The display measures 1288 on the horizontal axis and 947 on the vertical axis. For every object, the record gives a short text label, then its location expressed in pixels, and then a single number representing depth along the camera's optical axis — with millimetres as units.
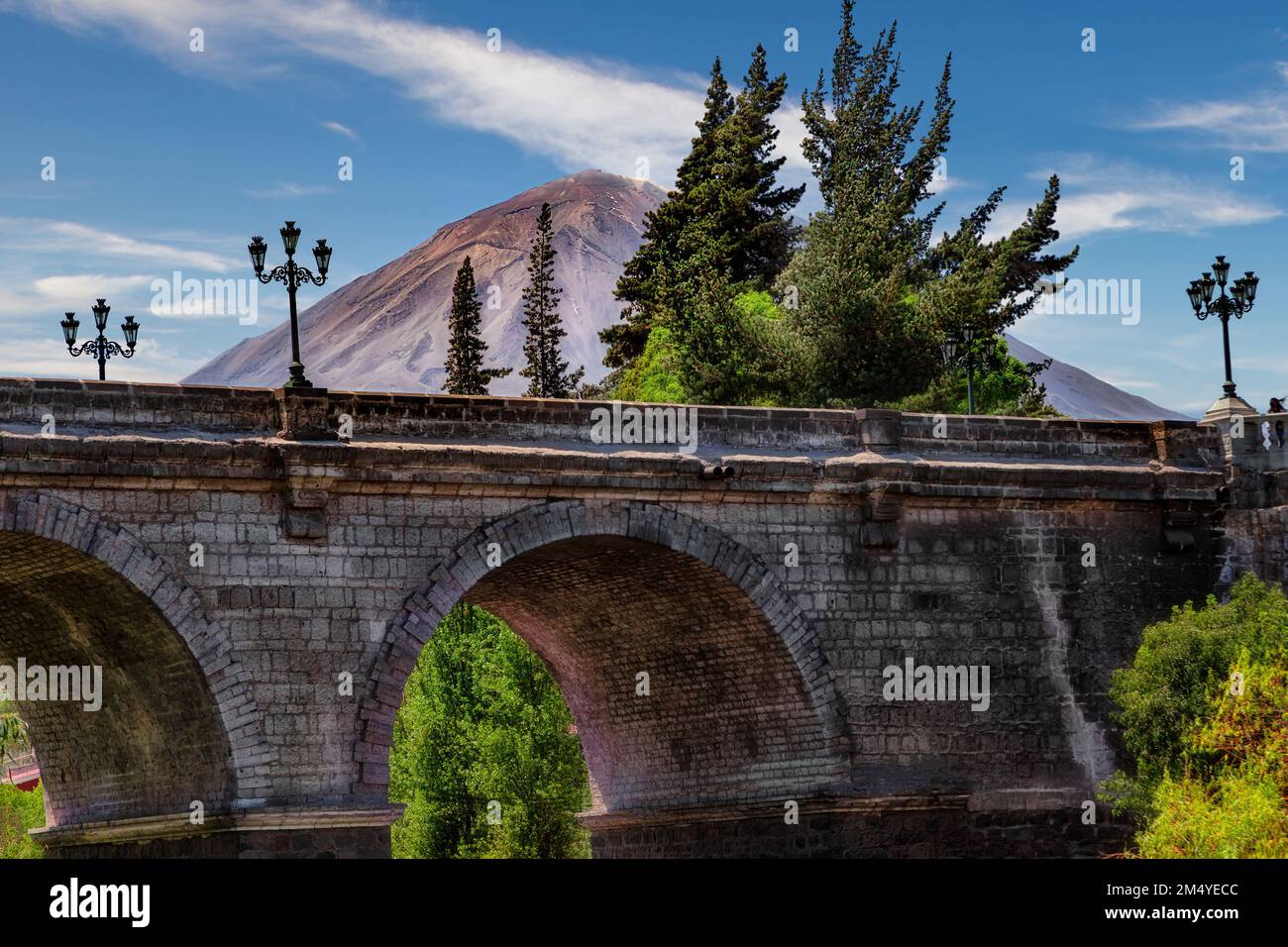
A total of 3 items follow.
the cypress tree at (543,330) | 67312
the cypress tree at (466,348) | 66062
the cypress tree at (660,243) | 63656
